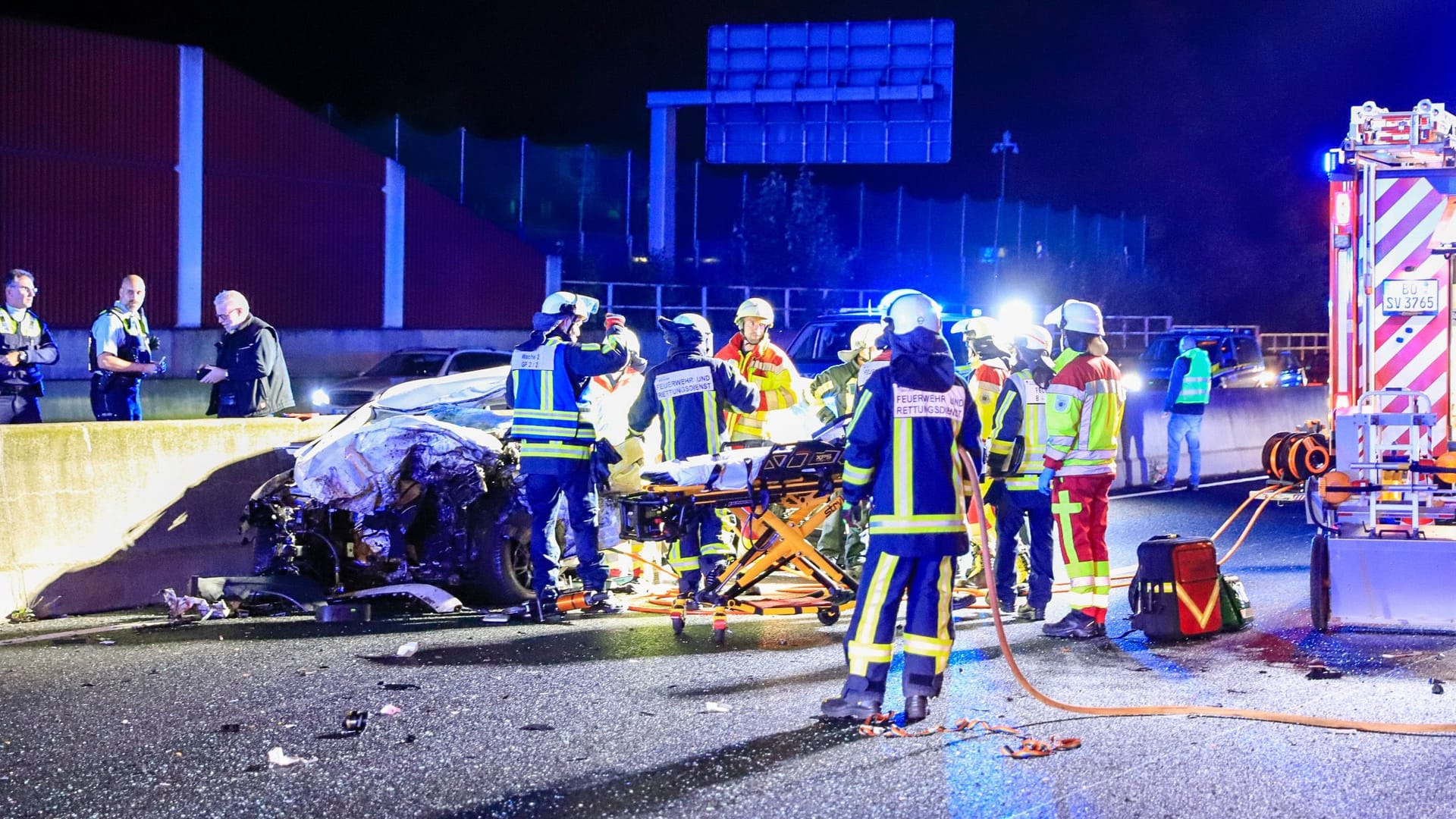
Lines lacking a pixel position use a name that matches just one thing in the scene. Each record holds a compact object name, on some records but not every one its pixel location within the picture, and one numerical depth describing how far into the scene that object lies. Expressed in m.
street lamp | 50.88
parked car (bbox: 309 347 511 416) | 20.62
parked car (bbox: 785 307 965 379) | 18.05
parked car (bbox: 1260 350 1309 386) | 32.97
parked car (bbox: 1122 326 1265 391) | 29.94
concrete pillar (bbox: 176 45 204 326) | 30.59
